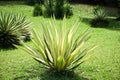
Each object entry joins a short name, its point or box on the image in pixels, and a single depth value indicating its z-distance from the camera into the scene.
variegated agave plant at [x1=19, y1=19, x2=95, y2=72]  2.58
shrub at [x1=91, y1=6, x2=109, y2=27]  6.45
